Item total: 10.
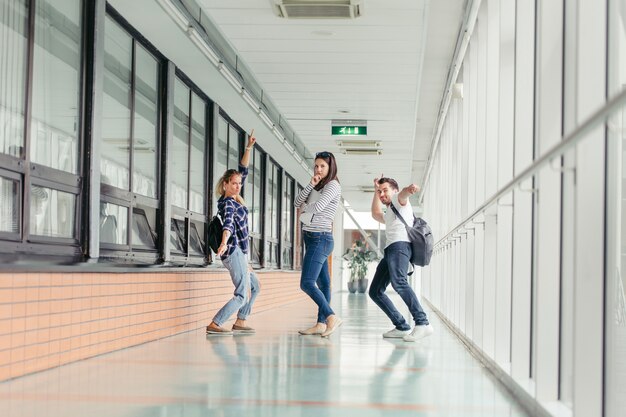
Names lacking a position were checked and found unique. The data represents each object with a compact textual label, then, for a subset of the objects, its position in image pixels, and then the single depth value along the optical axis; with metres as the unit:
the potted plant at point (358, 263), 23.95
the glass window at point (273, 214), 14.27
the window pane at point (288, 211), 16.45
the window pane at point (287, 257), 16.22
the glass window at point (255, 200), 12.52
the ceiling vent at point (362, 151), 14.14
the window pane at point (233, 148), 10.69
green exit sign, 11.66
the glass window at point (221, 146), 9.93
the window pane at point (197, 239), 8.76
